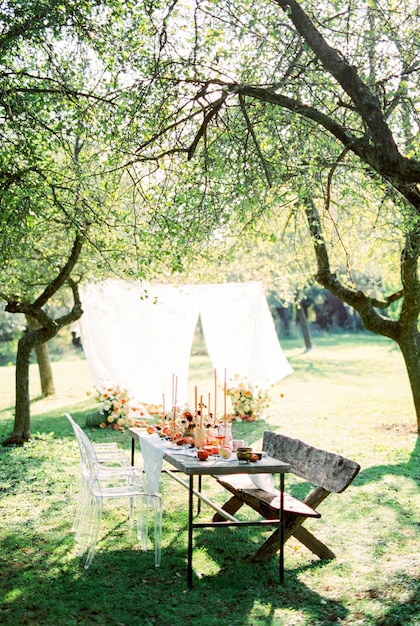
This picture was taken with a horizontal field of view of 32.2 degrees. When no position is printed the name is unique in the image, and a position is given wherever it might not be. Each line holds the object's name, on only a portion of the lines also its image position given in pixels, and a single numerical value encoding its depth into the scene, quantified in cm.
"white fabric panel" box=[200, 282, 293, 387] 1345
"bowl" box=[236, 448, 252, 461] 496
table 477
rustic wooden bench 502
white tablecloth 543
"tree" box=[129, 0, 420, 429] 500
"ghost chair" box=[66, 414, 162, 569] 523
